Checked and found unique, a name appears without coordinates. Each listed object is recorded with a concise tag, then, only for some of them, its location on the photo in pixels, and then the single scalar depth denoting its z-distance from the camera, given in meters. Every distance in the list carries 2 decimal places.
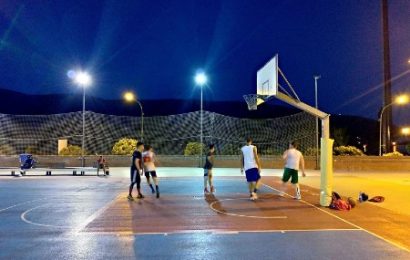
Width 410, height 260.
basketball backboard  13.88
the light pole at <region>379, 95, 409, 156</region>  37.41
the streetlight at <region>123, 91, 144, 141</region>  39.39
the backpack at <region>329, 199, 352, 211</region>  12.00
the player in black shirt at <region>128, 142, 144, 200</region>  14.36
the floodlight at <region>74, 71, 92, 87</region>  34.22
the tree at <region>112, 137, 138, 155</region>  39.43
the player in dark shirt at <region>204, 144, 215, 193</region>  16.08
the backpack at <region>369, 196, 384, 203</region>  13.63
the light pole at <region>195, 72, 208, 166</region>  33.81
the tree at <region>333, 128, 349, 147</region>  56.42
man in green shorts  14.16
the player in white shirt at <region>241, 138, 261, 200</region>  14.09
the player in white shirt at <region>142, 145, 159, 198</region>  15.05
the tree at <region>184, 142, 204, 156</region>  38.88
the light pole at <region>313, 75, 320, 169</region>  36.47
